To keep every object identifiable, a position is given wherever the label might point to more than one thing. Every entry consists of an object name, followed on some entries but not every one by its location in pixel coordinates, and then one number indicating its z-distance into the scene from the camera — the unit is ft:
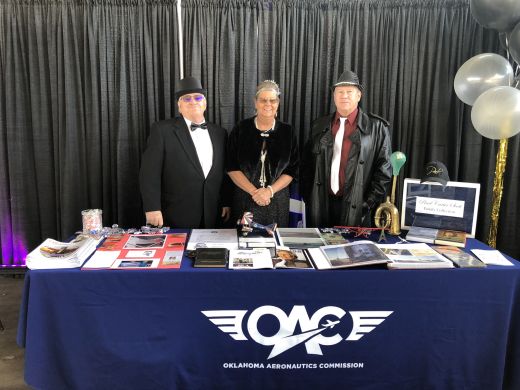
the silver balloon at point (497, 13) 7.23
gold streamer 8.67
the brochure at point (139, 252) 5.37
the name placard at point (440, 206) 6.49
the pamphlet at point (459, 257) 5.40
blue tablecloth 5.24
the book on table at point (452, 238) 6.22
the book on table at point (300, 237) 6.26
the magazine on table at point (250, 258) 5.35
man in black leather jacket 7.83
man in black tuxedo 7.96
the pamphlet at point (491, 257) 5.55
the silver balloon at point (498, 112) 6.84
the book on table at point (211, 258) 5.39
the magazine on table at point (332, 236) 6.36
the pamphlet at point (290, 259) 5.40
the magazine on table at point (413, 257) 5.36
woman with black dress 7.97
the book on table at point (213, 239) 6.13
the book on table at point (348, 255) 5.38
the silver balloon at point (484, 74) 7.79
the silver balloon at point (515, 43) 7.20
